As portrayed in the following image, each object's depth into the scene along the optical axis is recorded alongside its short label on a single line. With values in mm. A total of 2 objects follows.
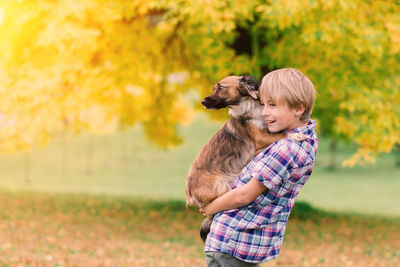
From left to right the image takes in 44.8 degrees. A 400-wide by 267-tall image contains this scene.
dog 2648
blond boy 2297
